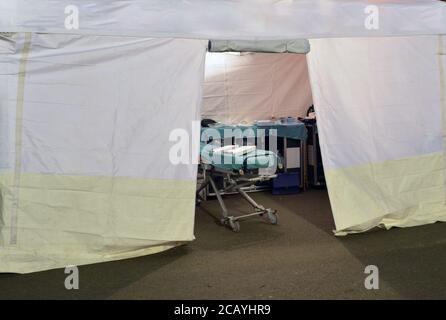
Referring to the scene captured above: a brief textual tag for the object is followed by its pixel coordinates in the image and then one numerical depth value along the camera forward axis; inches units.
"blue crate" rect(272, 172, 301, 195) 249.4
